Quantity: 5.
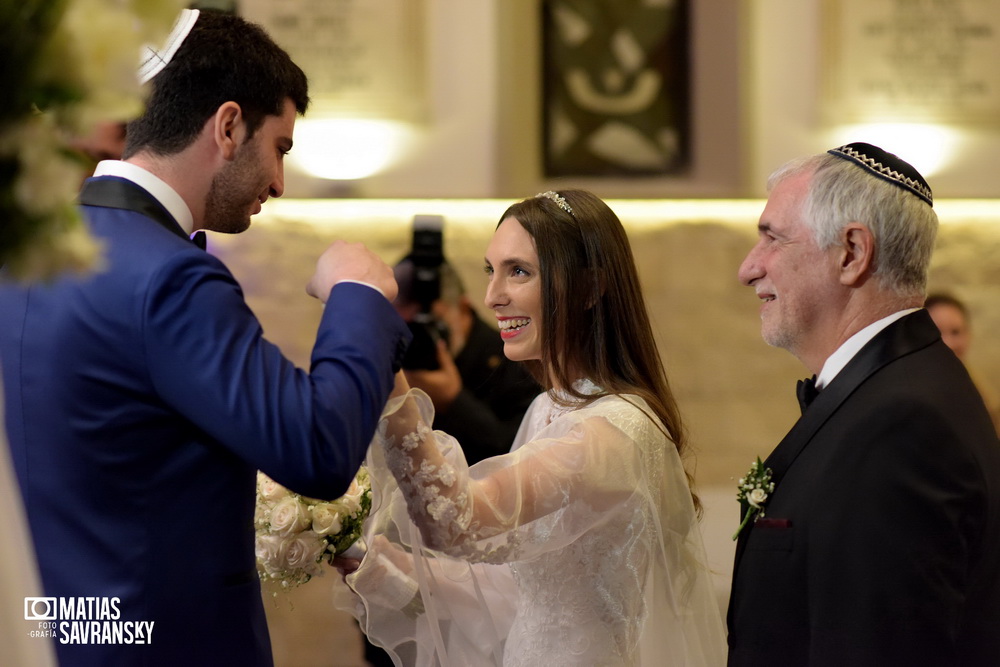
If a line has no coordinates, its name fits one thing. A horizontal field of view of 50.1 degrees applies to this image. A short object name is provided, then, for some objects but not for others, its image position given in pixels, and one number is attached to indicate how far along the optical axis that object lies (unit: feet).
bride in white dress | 6.45
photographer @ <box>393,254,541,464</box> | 12.32
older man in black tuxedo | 5.54
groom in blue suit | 4.89
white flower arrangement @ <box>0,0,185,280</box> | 2.91
